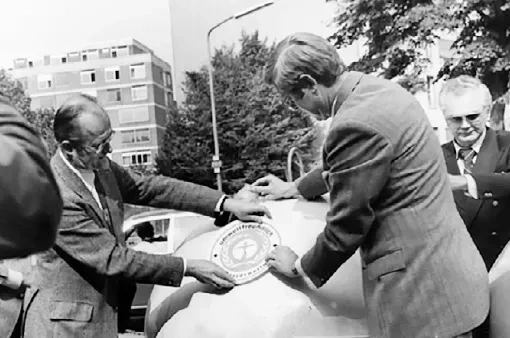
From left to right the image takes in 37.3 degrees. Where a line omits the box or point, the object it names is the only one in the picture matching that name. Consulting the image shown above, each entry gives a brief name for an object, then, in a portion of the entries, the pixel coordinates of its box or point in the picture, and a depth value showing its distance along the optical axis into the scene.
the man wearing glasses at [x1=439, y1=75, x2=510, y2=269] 2.48
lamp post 10.09
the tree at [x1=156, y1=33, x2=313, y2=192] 16.56
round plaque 2.29
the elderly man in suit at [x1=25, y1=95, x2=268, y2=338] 2.30
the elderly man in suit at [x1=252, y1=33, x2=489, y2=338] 1.82
